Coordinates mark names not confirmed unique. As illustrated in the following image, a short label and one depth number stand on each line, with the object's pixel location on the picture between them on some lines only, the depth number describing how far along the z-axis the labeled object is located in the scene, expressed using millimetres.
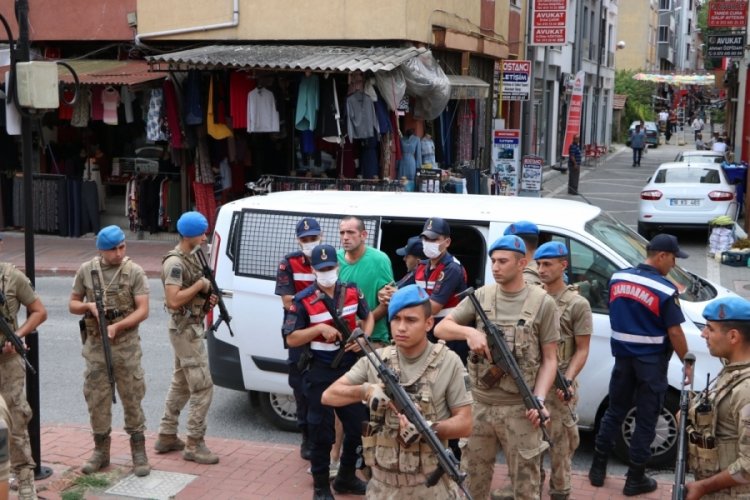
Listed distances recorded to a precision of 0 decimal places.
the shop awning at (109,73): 16156
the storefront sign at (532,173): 20428
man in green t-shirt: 6551
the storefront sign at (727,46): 24250
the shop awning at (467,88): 18672
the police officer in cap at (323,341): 5977
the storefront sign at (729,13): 24953
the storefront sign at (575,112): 27781
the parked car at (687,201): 17875
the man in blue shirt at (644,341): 6145
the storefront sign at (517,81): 20516
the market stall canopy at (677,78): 50156
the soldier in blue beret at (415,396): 4391
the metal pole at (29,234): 6621
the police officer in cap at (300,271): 6496
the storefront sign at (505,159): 19953
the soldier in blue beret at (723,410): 4137
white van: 6980
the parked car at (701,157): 23362
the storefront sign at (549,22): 21844
